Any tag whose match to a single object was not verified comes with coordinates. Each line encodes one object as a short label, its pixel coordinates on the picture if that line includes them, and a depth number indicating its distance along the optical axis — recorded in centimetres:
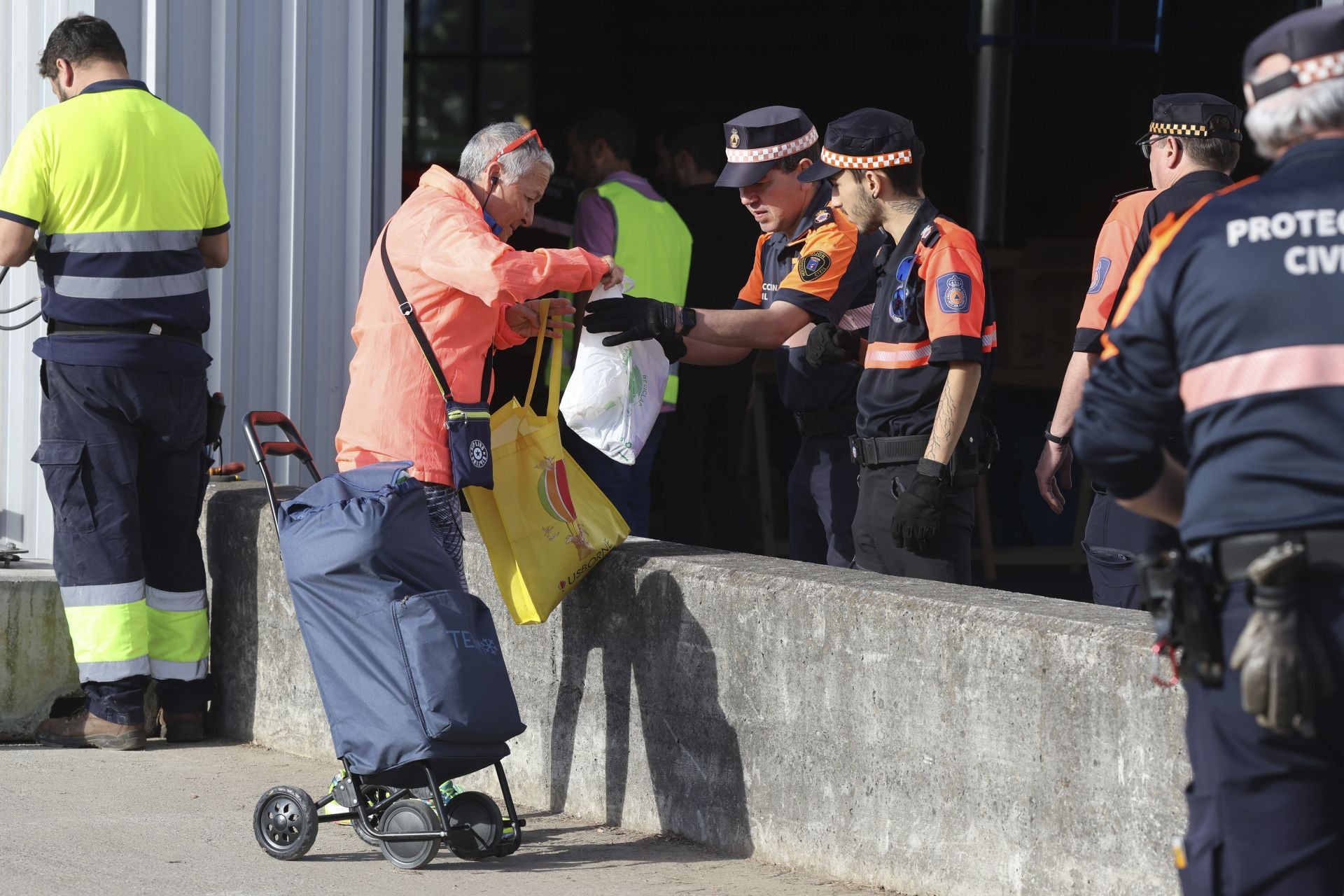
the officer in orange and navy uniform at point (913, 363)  934
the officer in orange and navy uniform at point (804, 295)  1038
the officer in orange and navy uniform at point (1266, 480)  495
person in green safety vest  1514
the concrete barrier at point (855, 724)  770
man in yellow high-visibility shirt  1124
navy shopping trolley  878
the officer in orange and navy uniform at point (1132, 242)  972
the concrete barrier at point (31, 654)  1185
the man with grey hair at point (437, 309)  920
